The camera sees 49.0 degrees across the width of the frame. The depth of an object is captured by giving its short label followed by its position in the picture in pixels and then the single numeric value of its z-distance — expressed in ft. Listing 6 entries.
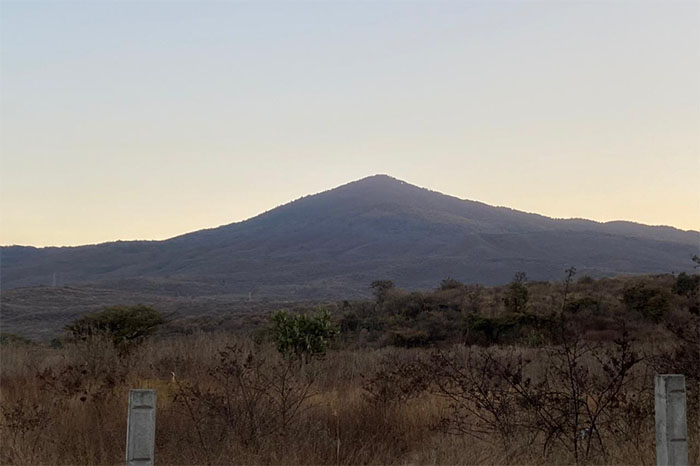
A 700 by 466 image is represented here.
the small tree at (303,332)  57.88
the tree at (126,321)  71.06
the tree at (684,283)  101.48
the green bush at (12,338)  87.89
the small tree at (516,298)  96.58
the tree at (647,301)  92.68
